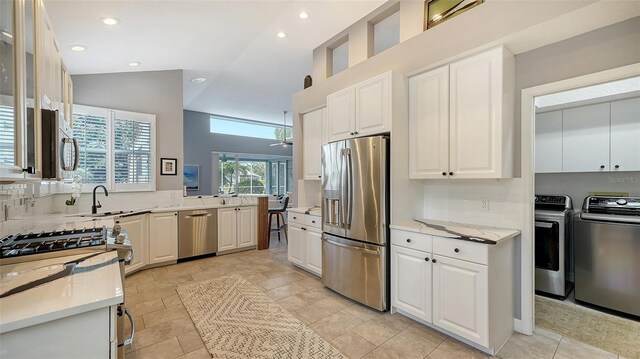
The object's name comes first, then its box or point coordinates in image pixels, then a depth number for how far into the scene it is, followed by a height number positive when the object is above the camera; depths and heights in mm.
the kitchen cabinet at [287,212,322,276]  3689 -885
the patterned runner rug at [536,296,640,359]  2188 -1327
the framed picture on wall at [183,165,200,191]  7867 +62
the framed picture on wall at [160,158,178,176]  4652 +223
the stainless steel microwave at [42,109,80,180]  1444 +189
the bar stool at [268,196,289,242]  5895 -686
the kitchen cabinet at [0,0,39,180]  1011 +349
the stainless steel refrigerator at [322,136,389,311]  2713 -433
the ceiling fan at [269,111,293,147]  7672 +1794
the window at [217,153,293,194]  8805 +172
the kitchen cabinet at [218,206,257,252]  4863 -889
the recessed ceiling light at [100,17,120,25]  2705 +1582
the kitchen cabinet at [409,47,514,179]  2252 +531
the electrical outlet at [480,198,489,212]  2568 -245
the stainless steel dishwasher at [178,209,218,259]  4438 -882
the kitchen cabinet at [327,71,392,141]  2777 +764
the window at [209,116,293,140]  8570 +1697
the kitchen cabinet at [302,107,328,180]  3963 +576
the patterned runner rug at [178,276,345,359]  2162 -1342
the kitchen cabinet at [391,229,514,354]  2064 -883
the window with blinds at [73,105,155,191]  3963 +491
